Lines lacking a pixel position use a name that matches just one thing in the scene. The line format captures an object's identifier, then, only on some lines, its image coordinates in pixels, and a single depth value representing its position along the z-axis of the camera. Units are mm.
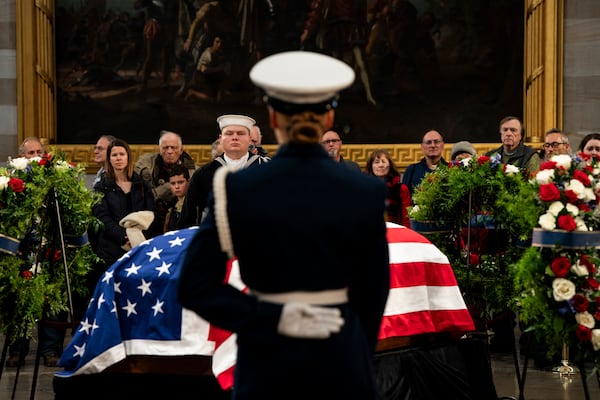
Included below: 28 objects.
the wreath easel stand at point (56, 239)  12016
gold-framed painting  22546
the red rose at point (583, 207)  10474
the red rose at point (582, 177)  10582
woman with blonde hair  16019
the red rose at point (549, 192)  10474
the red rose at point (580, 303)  10291
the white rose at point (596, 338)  10244
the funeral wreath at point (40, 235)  11598
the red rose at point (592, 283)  10393
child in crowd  16303
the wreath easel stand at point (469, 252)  12085
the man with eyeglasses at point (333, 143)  18104
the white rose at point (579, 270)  10318
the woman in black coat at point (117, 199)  15003
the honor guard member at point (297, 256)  5071
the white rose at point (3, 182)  11659
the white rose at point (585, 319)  10284
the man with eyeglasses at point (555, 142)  16723
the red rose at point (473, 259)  12742
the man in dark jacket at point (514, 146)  16628
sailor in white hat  13081
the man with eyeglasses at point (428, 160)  17617
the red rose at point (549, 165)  10738
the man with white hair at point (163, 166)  16601
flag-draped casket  11198
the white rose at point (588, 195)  10487
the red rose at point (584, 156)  11065
